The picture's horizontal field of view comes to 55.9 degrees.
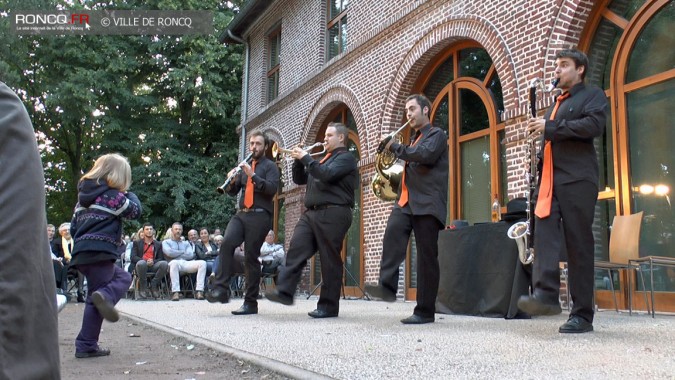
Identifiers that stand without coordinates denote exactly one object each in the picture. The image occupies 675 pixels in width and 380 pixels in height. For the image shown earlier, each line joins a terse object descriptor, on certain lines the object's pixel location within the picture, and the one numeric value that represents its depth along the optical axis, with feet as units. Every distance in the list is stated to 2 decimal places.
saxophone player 14.38
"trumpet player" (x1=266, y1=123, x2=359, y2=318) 20.77
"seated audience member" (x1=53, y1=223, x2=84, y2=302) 45.87
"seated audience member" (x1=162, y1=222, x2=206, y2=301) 44.45
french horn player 18.11
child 15.10
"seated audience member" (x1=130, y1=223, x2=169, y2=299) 44.96
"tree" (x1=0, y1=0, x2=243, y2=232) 70.59
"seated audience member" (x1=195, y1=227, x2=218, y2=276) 46.83
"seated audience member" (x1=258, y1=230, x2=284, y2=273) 46.29
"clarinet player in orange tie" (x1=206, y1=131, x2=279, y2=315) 22.48
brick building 23.82
